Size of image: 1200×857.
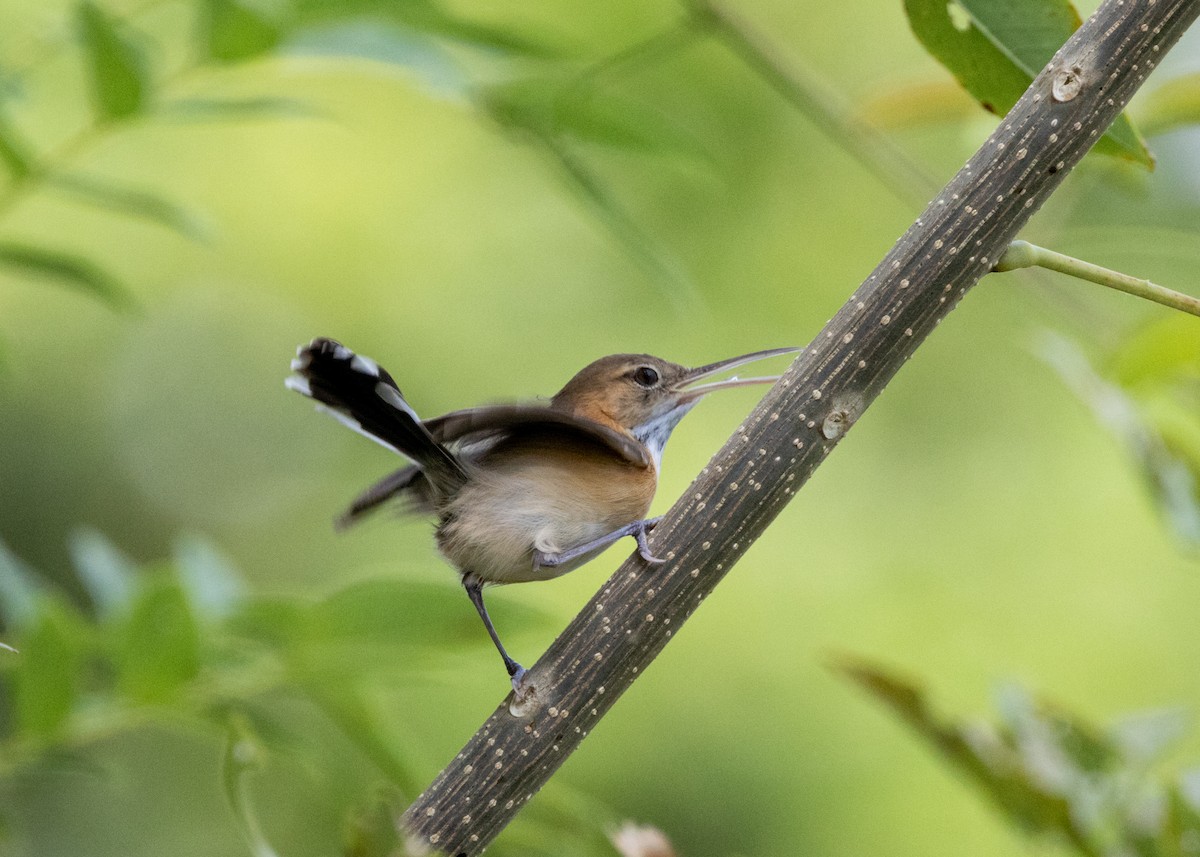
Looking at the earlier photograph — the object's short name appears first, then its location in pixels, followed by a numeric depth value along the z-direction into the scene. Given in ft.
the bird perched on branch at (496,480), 12.58
